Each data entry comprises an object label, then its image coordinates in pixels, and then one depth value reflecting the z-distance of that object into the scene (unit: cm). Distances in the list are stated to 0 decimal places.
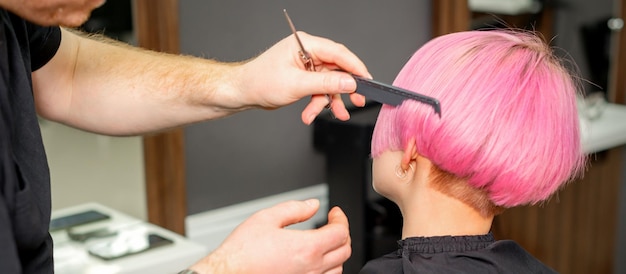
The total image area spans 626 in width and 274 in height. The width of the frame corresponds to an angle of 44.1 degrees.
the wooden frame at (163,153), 217
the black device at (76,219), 216
